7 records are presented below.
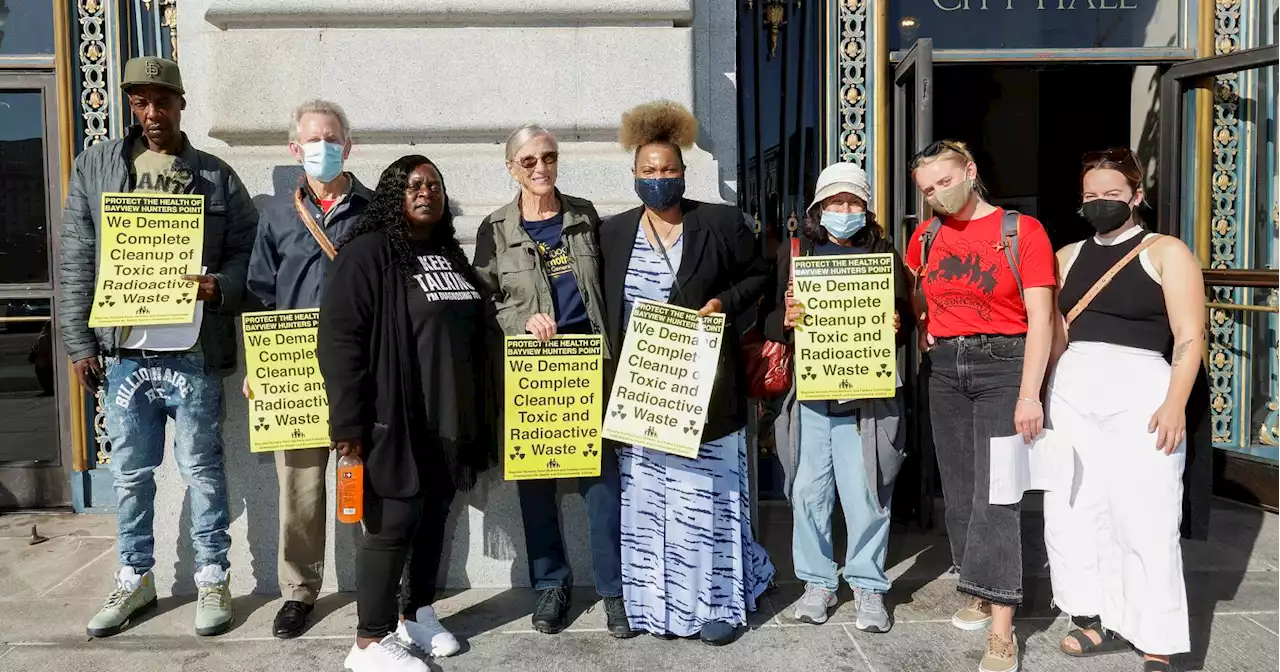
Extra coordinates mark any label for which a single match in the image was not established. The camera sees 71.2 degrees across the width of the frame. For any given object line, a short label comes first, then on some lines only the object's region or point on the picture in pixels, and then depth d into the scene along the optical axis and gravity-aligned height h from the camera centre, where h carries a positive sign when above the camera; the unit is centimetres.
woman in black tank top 324 -38
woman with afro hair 360 -39
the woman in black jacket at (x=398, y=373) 320 -18
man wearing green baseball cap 383 -13
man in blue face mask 376 +31
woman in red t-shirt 332 -10
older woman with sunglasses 362 +13
